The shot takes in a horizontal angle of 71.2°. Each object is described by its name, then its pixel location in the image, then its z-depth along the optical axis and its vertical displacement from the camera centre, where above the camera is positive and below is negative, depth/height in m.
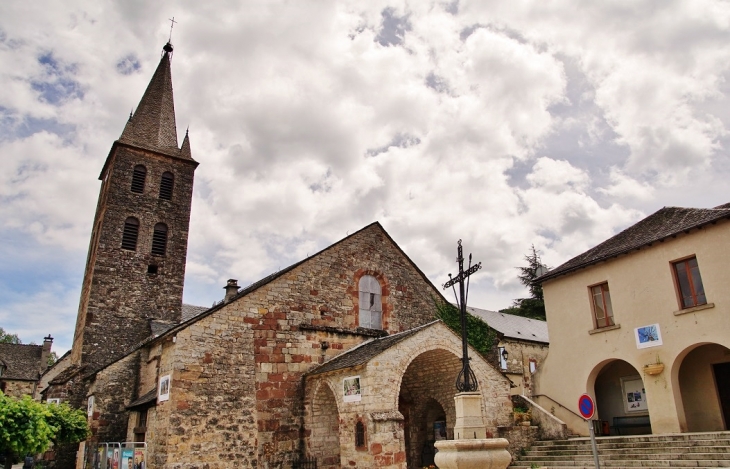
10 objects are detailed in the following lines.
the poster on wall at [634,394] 16.97 +0.24
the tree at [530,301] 49.25 +9.90
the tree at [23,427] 12.70 -0.21
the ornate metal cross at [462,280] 11.38 +2.88
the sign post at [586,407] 9.99 -0.07
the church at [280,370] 14.08 +1.26
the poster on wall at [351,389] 13.91 +0.53
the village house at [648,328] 14.73 +2.20
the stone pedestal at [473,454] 8.88 -0.80
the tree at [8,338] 63.82 +9.77
